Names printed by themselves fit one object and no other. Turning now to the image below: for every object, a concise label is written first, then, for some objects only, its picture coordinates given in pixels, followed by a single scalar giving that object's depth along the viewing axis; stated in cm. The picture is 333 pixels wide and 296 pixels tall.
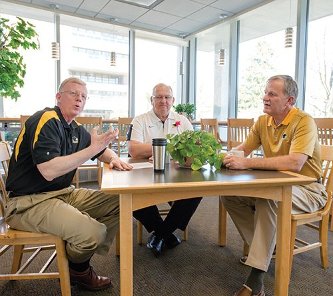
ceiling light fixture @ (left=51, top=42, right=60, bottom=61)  458
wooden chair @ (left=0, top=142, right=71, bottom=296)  131
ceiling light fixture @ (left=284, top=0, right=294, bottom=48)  395
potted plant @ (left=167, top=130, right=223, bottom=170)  147
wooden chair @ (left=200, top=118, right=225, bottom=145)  427
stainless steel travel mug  144
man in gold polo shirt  153
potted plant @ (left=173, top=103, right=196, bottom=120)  530
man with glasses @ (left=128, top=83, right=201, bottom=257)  205
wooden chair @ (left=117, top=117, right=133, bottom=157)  427
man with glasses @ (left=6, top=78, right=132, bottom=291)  136
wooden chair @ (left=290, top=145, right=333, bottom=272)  164
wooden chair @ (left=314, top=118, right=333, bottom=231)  280
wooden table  117
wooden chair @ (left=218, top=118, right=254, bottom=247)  358
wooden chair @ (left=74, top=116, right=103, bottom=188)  371
